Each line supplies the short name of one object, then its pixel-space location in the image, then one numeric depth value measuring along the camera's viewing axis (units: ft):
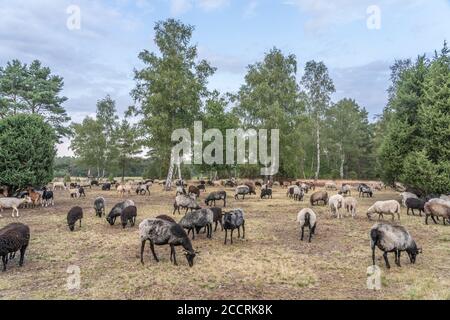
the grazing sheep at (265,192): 109.38
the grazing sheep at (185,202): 70.28
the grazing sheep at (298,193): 102.42
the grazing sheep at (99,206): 69.82
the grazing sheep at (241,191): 108.20
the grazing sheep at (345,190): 117.48
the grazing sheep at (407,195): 85.66
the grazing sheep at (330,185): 152.86
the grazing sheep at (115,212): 60.43
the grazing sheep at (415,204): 73.87
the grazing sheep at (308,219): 49.67
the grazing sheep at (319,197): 88.63
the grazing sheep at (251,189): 115.67
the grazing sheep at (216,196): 84.67
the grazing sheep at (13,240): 36.45
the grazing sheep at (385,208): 64.56
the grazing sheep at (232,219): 48.24
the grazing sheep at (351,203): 69.46
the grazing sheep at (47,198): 89.30
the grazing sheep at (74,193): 114.55
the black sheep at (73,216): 57.26
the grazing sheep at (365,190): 116.78
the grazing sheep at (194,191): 109.29
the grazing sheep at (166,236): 38.11
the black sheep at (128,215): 58.39
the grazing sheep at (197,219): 49.24
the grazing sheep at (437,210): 61.23
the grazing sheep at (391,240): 37.28
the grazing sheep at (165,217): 47.29
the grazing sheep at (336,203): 69.21
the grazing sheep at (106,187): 145.28
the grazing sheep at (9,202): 72.95
